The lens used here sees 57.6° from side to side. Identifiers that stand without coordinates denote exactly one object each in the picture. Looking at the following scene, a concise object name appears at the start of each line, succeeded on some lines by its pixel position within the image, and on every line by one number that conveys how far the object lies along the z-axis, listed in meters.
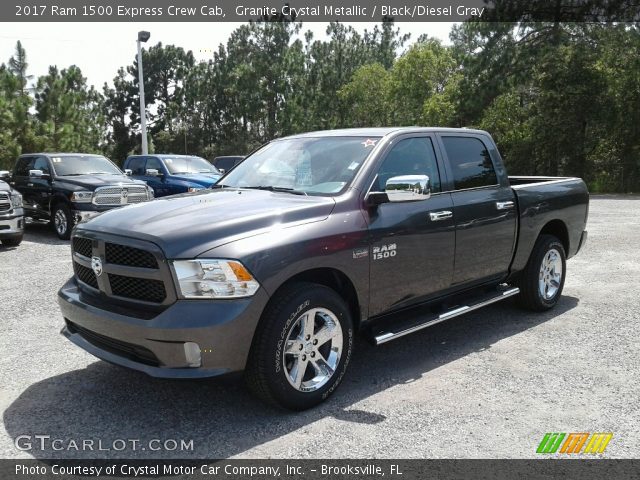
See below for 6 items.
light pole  24.67
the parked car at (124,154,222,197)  14.91
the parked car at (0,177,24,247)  10.82
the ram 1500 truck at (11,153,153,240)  12.11
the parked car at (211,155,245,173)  23.71
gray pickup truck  3.44
